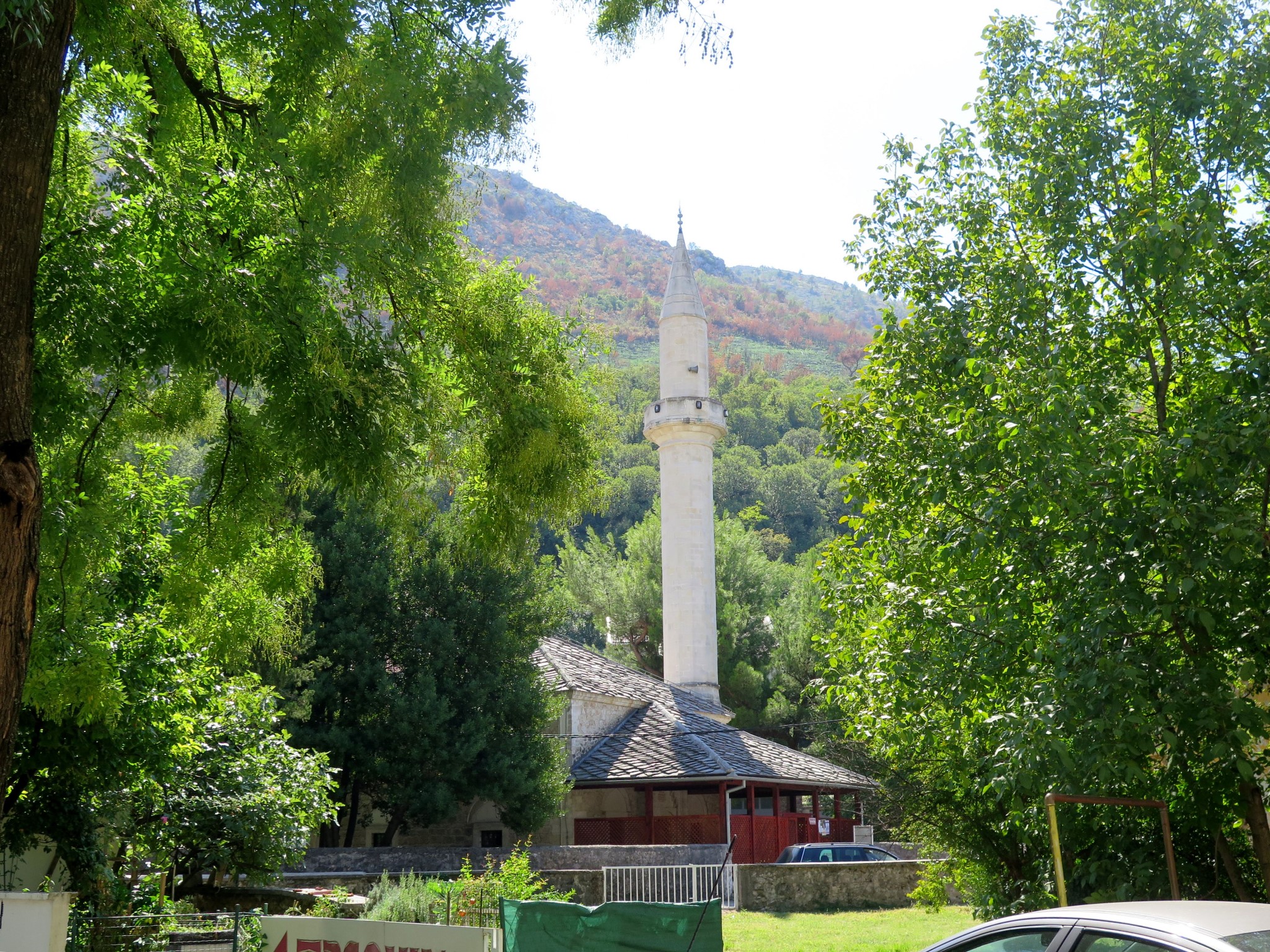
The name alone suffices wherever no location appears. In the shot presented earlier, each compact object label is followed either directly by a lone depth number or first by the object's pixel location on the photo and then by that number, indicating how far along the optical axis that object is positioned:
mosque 28.75
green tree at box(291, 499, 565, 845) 24.97
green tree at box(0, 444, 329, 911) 9.22
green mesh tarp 9.73
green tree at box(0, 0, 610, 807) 6.81
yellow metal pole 7.49
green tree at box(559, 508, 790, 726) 45.72
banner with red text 9.00
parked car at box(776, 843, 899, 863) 26.84
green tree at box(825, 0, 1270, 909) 7.54
